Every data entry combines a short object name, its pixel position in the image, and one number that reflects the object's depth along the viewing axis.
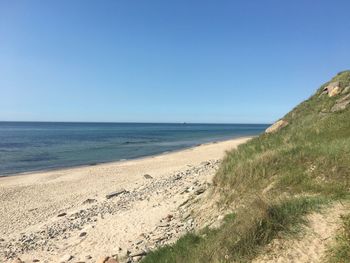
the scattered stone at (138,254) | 8.17
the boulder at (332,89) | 17.41
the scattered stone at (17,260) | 10.11
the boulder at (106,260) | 8.26
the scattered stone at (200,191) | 12.32
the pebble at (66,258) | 9.59
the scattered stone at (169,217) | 10.70
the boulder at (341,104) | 15.11
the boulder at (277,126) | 18.12
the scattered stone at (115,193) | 17.67
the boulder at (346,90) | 16.70
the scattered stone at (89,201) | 17.52
